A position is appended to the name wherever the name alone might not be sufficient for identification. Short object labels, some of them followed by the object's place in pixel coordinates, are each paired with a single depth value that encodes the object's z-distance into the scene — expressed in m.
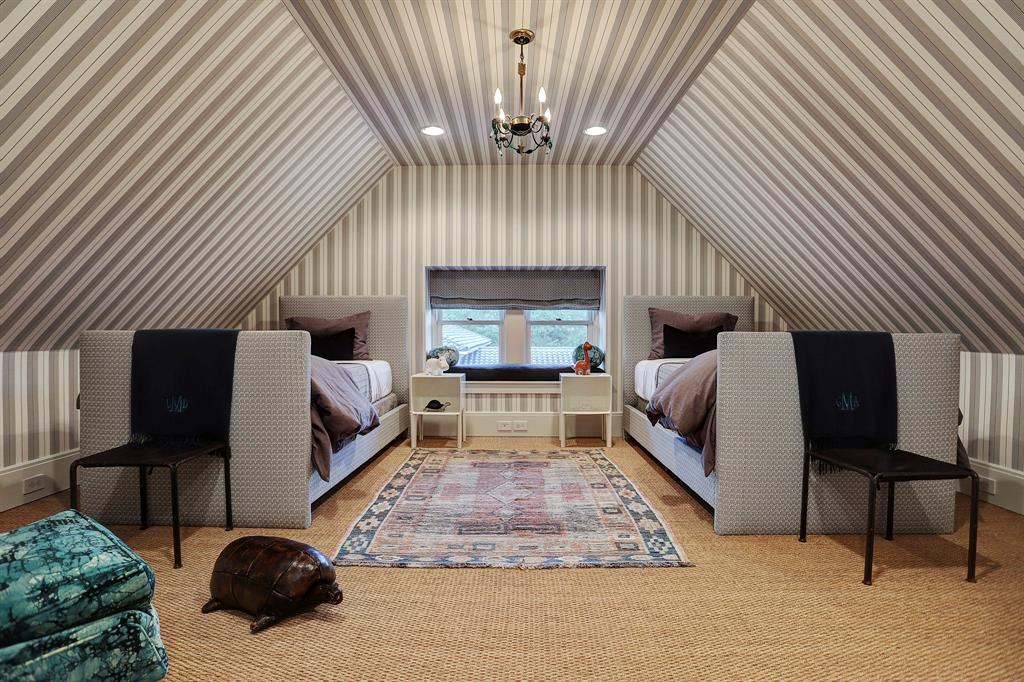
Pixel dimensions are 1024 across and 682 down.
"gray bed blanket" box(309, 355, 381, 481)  2.55
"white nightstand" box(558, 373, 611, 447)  4.40
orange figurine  4.38
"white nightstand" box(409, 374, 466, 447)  4.41
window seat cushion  4.85
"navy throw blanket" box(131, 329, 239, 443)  2.42
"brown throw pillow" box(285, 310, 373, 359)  4.44
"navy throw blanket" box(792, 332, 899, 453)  2.34
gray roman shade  5.16
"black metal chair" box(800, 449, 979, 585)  1.86
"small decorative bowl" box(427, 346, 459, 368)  4.75
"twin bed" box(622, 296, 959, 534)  2.37
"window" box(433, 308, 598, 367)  5.27
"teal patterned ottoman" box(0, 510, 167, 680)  1.11
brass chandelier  2.67
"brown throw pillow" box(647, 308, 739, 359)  4.40
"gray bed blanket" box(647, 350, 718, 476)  2.49
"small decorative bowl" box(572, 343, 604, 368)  4.70
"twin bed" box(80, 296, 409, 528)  2.45
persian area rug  2.17
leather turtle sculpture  1.66
